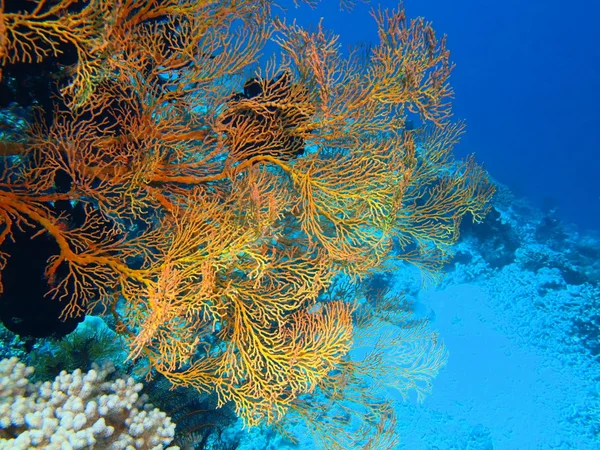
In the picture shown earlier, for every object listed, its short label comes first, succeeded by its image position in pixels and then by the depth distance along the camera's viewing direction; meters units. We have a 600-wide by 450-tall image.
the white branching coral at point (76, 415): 2.63
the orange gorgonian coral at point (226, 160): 3.16
